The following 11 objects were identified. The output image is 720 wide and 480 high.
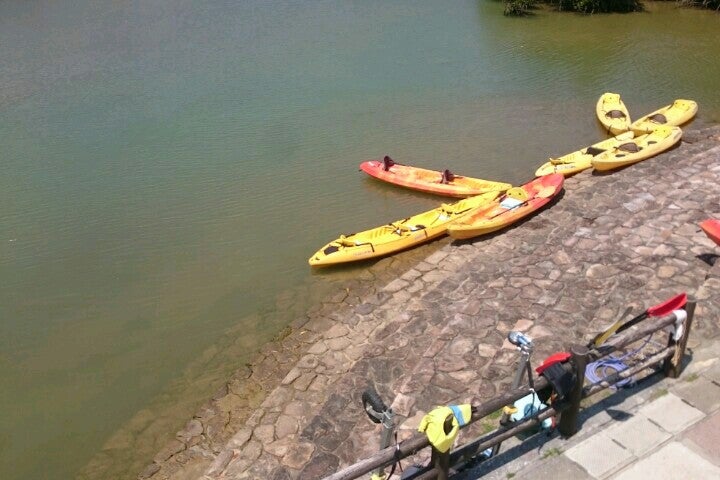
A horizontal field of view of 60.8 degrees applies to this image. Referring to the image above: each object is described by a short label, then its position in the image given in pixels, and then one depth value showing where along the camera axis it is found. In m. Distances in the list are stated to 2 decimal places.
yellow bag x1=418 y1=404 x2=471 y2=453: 4.30
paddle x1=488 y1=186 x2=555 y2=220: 11.50
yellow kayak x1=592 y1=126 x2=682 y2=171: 12.67
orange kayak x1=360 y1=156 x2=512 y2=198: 12.72
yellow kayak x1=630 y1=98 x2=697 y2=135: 14.55
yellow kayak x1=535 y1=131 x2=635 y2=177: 13.02
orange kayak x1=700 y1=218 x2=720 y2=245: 8.13
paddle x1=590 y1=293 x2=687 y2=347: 5.63
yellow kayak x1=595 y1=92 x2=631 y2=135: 15.09
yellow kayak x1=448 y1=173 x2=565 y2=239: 11.19
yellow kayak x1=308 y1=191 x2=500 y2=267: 11.07
